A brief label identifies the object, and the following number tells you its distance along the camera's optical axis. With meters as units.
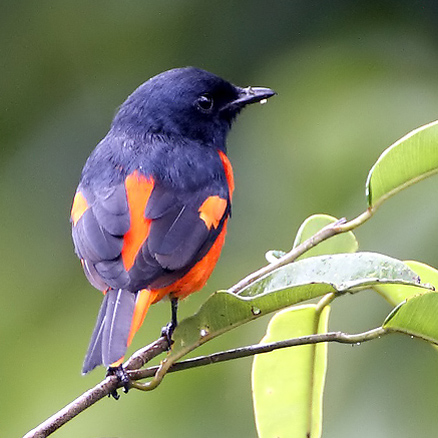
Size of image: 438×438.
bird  4.98
